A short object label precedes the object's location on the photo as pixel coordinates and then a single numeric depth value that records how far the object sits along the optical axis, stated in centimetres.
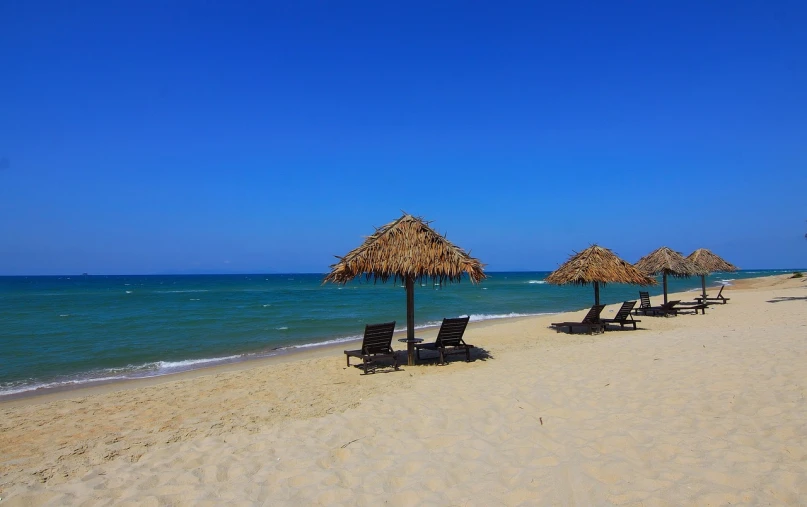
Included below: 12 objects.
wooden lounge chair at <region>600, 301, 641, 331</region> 1387
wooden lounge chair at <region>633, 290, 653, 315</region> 1770
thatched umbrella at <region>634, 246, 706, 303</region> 1784
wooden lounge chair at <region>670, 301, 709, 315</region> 1739
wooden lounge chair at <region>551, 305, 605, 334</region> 1331
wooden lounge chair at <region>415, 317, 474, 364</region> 932
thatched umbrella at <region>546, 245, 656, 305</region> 1320
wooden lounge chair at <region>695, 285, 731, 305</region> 2154
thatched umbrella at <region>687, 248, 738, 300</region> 2041
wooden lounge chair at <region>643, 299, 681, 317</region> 1708
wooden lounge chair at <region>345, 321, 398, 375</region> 898
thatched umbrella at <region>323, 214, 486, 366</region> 870
